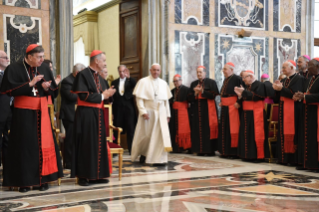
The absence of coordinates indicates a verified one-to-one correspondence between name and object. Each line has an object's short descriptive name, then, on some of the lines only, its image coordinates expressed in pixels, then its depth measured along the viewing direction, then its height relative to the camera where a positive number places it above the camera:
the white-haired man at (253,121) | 7.50 -0.44
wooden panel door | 9.67 +1.37
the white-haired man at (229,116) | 8.03 -0.37
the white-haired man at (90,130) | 5.22 -0.39
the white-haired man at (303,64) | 7.20 +0.51
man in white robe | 7.13 -0.42
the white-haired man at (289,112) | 6.82 -0.26
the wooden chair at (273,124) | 7.70 -0.53
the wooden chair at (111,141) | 5.61 -0.63
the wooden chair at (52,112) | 6.35 -0.21
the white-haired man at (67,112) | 6.59 -0.22
